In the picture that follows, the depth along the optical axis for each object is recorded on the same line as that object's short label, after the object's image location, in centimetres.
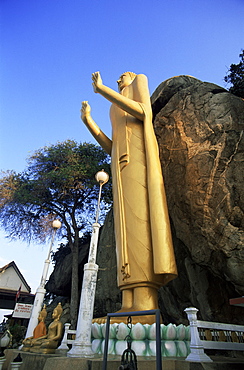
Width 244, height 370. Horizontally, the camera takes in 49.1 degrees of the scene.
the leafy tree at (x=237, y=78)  978
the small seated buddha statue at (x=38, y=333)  539
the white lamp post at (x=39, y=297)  777
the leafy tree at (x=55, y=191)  1345
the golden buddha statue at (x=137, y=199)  456
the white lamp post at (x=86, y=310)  374
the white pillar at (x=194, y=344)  340
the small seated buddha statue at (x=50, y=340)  507
